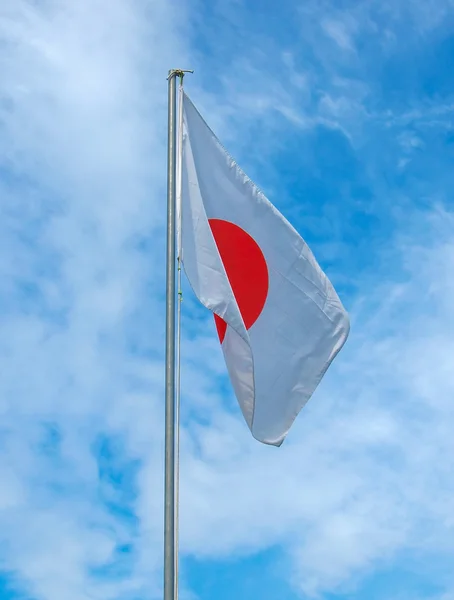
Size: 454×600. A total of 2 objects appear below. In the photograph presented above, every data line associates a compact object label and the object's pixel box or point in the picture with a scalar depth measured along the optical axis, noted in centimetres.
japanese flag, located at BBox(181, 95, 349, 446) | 1369
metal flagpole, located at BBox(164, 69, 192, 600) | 1085
